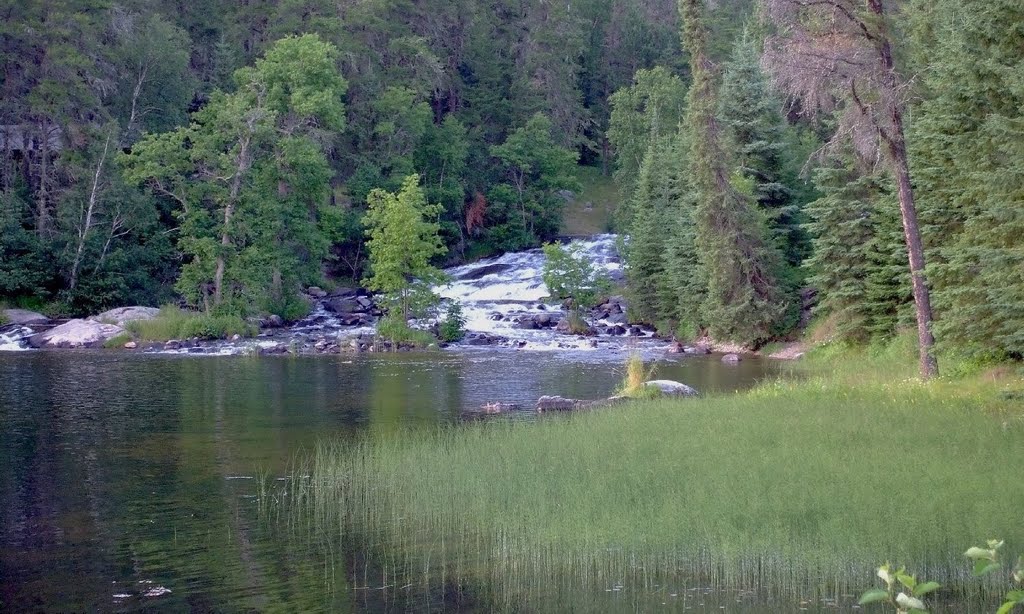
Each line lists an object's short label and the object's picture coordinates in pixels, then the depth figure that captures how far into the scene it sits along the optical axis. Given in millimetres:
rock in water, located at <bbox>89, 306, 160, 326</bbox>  44250
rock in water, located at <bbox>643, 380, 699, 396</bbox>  23109
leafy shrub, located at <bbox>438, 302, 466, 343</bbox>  44406
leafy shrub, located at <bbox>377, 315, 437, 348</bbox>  43219
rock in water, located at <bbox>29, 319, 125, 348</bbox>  41125
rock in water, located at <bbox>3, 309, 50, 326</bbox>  44750
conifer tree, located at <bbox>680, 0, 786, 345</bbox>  38000
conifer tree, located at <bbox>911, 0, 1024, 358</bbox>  18984
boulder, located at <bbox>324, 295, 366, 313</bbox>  52250
